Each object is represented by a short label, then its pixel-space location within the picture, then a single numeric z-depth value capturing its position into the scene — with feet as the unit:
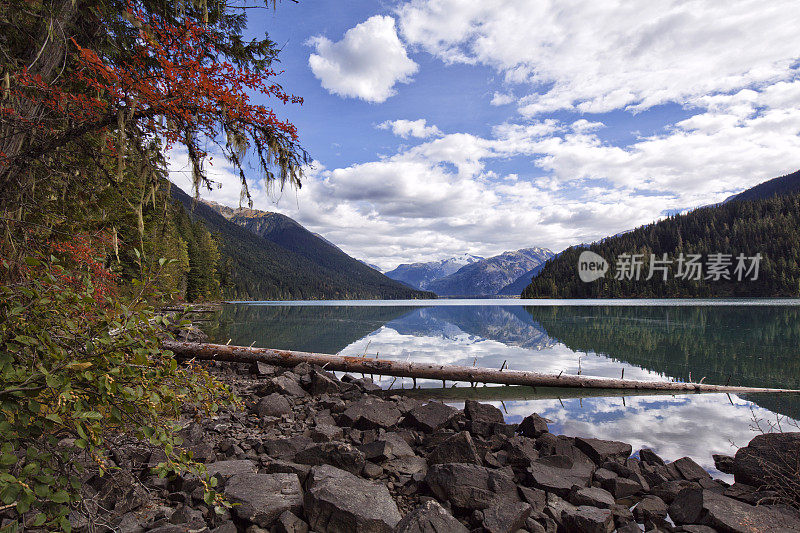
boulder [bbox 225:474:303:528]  17.03
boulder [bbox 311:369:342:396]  44.01
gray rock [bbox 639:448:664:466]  27.96
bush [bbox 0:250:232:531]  9.04
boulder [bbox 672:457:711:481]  25.81
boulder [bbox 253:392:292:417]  34.72
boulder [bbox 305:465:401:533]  17.04
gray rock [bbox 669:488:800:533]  19.01
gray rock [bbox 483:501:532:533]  17.75
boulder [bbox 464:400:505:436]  32.55
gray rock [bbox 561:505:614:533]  18.65
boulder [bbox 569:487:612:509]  21.21
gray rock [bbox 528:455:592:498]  22.80
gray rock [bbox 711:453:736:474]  28.23
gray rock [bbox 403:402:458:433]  32.14
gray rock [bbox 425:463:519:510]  19.97
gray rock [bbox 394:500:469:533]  16.51
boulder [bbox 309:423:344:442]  28.27
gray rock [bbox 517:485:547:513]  20.48
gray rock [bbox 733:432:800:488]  23.57
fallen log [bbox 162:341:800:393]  51.85
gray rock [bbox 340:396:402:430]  32.63
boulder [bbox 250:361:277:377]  51.50
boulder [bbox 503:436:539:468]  26.37
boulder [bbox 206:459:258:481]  20.52
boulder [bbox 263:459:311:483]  21.26
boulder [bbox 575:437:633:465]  28.02
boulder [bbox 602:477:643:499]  23.76
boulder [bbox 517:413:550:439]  32.86
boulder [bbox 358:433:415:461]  24.88
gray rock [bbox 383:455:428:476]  24.08
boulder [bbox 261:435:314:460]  25.27
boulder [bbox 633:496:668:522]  21.33
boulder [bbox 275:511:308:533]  16.73
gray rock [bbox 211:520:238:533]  15.84
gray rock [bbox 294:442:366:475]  23.09
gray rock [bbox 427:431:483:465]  24.97
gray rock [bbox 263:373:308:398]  41.14
